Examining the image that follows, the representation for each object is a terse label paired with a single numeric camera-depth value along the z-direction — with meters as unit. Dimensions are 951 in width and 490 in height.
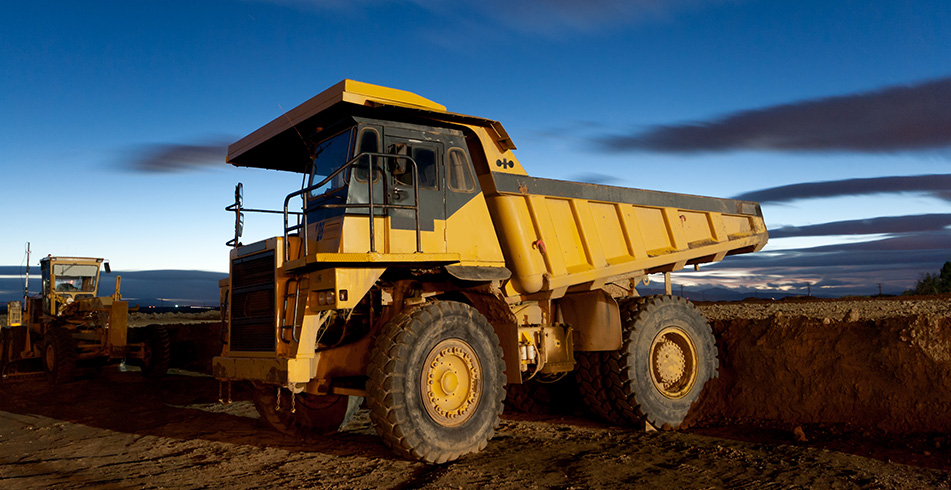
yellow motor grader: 16.66
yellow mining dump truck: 6.65
